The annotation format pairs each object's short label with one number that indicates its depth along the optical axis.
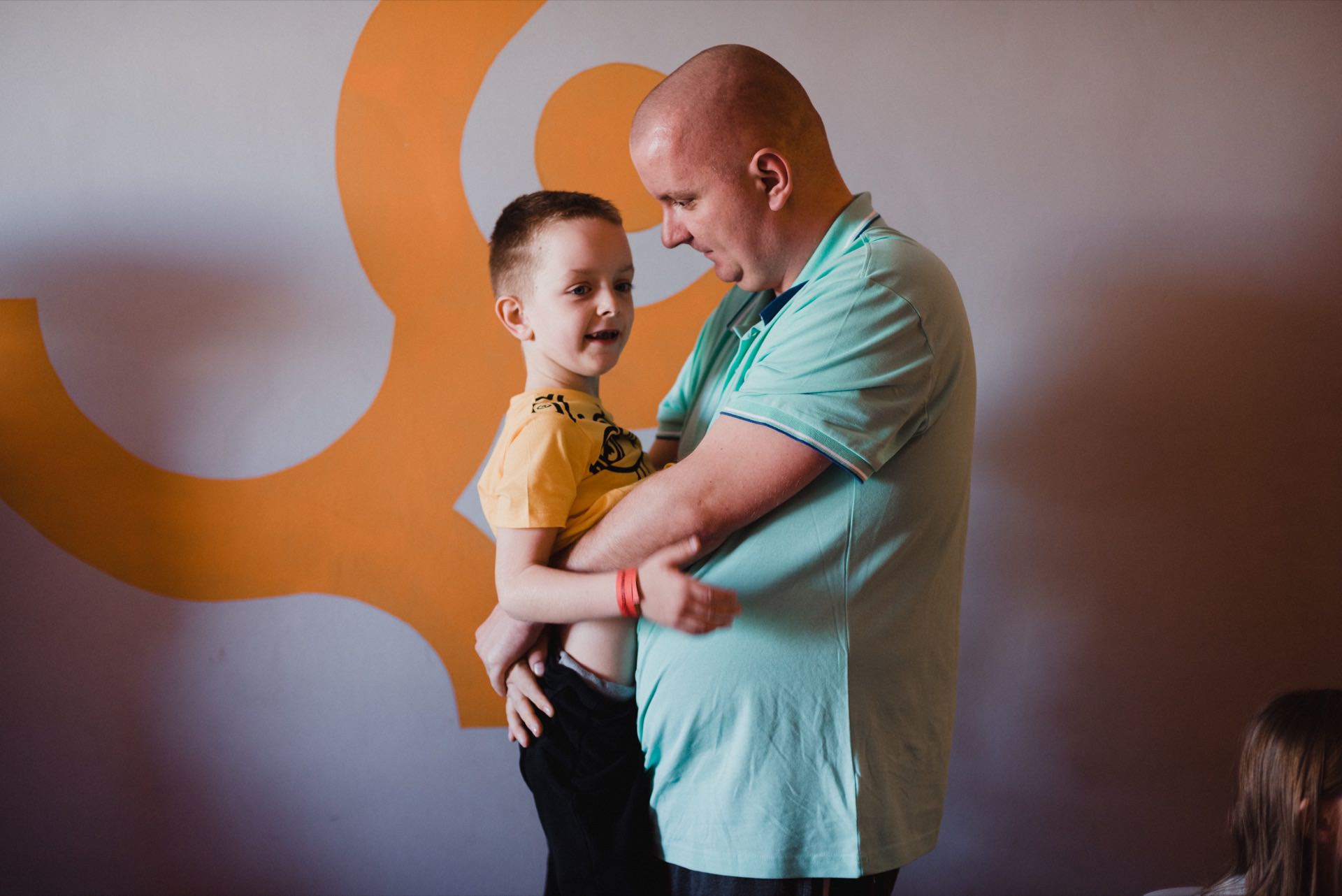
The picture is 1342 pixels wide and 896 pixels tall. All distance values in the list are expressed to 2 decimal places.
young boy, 1.42
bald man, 1.29
